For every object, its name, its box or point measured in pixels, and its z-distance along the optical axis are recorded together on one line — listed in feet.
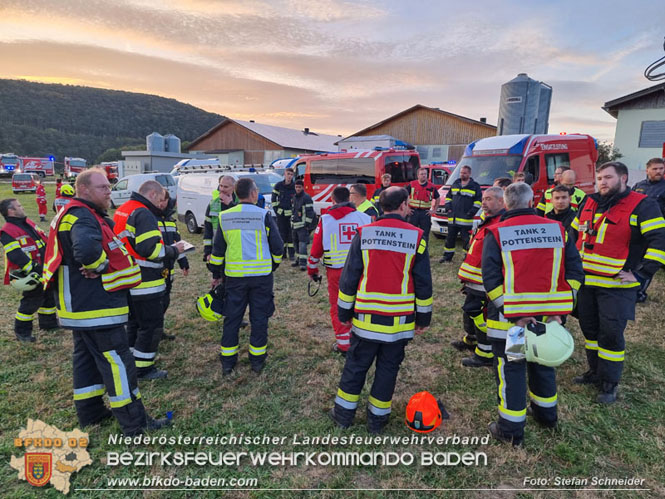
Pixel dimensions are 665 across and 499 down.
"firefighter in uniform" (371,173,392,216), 26.76
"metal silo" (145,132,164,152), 150.05
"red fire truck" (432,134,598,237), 30.89
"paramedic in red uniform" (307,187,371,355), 13.83
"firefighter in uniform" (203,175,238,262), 17.17
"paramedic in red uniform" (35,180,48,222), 47.19
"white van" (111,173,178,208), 53.06
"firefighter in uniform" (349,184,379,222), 15.07
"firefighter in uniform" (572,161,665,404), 10.86
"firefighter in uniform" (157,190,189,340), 12.85
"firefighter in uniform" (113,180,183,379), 11.27
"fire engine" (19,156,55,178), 141.46
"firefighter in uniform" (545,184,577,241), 14.43
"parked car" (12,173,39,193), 84.28
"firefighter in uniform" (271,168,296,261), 27.76
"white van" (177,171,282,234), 36.60
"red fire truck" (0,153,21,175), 135.03
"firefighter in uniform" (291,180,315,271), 26.64
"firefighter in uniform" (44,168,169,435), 8.61
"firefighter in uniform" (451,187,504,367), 12.53
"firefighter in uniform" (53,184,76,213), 21.87
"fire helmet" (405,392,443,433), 9.94
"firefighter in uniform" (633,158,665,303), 18.86
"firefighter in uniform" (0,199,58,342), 14.65
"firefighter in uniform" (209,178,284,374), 12.46
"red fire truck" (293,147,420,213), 40.78
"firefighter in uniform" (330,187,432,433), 9.29
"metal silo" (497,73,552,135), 63.67
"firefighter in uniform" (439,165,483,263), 26.66
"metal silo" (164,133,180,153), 155.02
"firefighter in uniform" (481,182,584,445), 8.84
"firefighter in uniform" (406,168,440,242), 28.96
